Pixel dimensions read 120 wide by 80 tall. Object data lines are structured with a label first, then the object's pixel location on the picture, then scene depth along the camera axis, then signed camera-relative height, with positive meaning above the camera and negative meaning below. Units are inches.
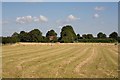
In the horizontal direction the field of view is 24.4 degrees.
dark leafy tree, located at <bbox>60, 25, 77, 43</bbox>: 6972.4 +255.0
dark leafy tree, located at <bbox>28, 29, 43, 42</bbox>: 6253.0 +134.4
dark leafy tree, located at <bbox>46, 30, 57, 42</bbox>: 7329.2 +160.4
